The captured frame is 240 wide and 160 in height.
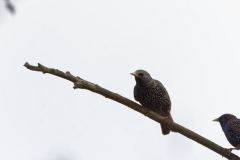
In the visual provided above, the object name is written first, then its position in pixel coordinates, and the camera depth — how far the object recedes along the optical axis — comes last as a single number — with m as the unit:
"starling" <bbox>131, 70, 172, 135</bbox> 11.70
